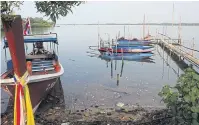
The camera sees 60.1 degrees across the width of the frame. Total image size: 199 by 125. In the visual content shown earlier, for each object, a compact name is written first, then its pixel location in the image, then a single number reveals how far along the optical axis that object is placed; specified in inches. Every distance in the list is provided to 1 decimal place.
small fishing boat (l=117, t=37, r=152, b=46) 860.0
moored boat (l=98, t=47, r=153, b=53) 815.8
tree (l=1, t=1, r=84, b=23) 119.1
